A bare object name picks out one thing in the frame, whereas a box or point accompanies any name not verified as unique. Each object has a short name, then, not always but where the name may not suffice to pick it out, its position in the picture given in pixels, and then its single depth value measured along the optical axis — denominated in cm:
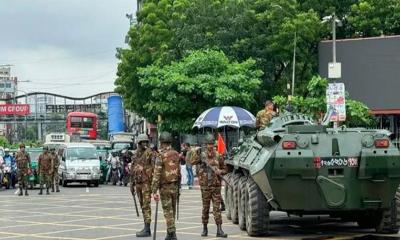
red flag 1983
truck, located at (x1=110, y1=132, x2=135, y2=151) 4790
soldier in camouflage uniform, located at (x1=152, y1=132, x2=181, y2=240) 1198
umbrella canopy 2716
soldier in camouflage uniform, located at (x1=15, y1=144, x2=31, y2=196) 2669
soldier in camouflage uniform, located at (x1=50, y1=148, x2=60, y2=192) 2762
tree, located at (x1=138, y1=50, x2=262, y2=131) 3331
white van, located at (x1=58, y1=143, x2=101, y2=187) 3209
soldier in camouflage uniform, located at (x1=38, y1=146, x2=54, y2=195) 2667
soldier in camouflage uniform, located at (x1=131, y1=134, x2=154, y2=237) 1330
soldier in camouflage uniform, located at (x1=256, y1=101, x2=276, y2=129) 1564
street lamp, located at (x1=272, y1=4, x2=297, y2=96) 3171
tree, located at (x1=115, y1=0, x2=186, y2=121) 4159
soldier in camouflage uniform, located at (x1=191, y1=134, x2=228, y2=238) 1286
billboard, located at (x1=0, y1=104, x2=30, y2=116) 8944
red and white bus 5769
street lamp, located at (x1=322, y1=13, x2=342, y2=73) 2653
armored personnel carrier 1188
